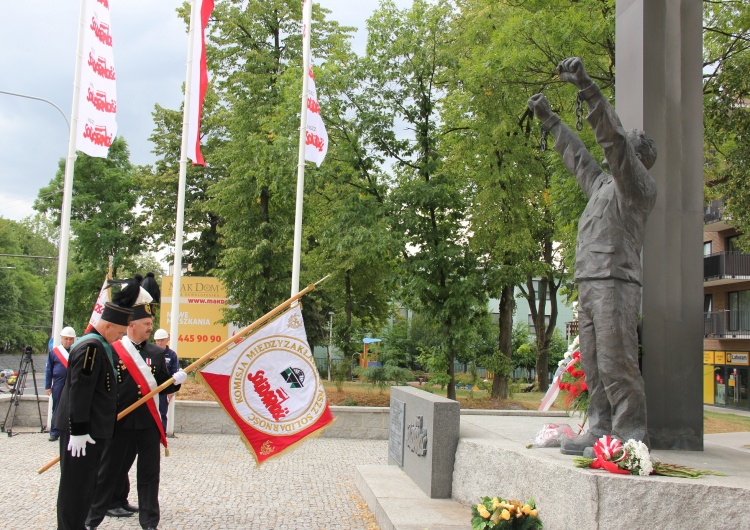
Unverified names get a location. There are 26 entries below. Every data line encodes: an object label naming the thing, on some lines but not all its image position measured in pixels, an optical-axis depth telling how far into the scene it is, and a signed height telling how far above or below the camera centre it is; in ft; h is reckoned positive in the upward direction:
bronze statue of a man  18.51 +1.69
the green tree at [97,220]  119.44 +16.77
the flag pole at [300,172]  48.70 +10.39
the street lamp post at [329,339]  84.03 -1.62
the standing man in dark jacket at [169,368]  31.01 -2.08
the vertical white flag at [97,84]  44.34 +14.66
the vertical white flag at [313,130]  49.03 +13.25
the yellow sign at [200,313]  90.74 +0.98
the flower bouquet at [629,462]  16.76 -2.97
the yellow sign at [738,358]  106.63 -2.70
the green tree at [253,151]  73.56 +17.35
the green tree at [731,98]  45.52 +15.48
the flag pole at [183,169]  46.39 +9.86
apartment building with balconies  106.63 +3.03
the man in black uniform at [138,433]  22.25 -3.55
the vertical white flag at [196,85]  46.65 +15.32
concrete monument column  23.29 +4.52
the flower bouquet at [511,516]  18.10 -4.65
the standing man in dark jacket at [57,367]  38.44 -2.75
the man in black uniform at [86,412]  18.20 -2.48
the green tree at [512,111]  48.75 +17.86
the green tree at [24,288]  205.05 +8.37
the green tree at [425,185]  55.83 +11.34
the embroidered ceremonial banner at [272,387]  23.71 -2.14
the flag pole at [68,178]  44.98 +8.82
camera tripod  45.80 -5.49
